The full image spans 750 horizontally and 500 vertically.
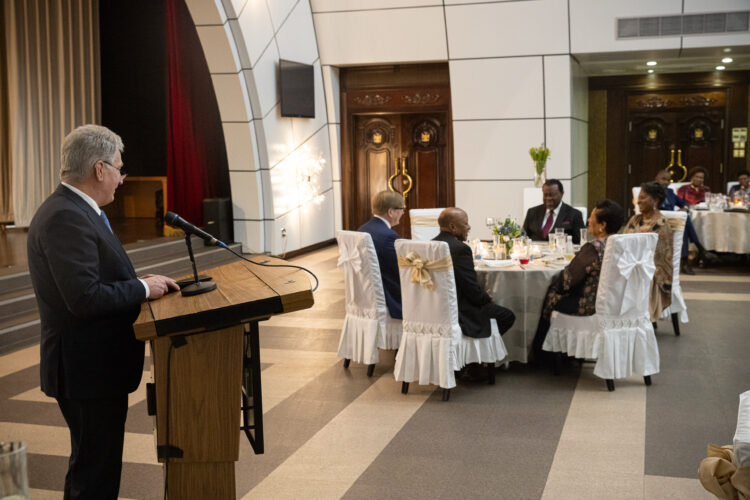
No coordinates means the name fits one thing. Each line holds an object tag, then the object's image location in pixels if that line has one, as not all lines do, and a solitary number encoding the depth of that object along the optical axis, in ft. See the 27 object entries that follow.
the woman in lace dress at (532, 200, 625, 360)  16.99
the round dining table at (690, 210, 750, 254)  31.12
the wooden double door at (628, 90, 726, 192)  46.26
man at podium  8.05
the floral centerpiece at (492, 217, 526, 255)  19.56
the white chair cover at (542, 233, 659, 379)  16.51
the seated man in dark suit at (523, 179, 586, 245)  23.31
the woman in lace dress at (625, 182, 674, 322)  20.76
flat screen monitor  35.49
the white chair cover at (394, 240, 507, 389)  16.06
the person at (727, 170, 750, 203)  34.58
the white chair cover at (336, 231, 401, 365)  17.85
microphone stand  8.33
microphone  8.03
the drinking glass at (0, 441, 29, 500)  4.09
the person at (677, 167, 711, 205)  35.24
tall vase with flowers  35.04
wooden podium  7.66
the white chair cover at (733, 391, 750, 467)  7.54
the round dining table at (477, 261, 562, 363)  18.06
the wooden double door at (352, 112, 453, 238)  41.81
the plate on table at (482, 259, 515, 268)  18.48
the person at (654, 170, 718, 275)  31.78
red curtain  34.60
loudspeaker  34.86
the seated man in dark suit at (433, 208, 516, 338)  16.43
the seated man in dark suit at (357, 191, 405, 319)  18.26
